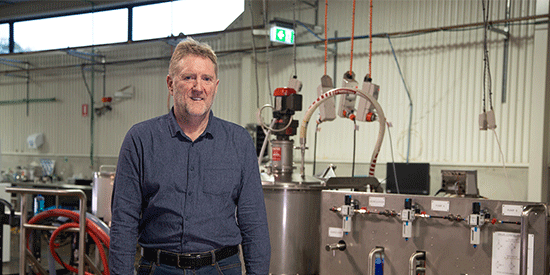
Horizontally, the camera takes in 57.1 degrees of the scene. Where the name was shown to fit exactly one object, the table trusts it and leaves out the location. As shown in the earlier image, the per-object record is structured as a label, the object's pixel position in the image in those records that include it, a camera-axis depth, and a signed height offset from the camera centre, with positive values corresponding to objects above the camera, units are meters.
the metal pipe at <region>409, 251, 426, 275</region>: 2.72 -0.71
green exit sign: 7.02 +1.30
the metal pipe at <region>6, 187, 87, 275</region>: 3.08 -0.51
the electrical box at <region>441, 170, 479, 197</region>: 5.15 -0.53
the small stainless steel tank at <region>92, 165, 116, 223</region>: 4.83 -0.67
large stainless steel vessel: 3.48 -0.67
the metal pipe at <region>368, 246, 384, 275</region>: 2.87 -0.75
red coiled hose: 3.25 -0.68
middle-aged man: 1.59 -0.22
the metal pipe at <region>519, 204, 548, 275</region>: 2.31 -0.49
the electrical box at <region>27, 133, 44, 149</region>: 10.73 -0.39
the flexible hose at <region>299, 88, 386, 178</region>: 3.48 +0.17
